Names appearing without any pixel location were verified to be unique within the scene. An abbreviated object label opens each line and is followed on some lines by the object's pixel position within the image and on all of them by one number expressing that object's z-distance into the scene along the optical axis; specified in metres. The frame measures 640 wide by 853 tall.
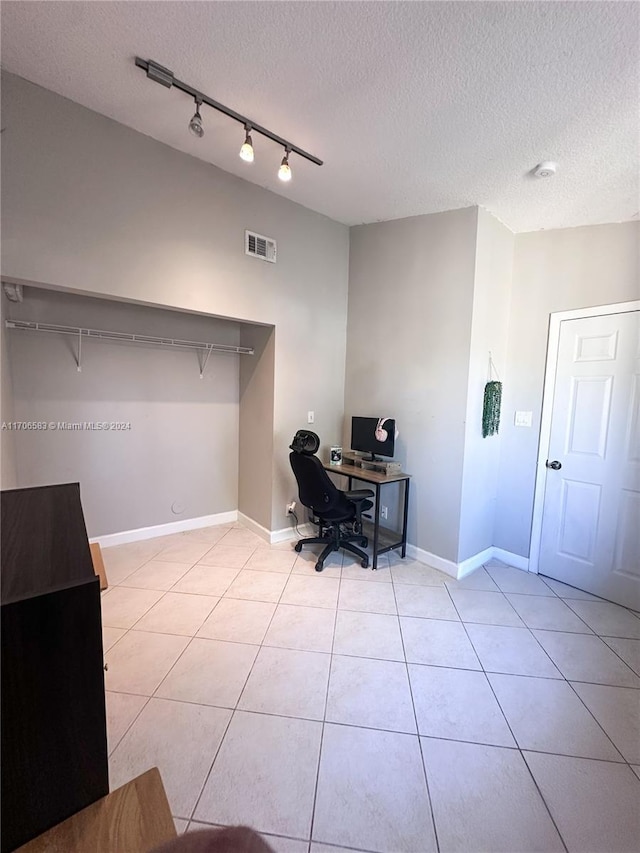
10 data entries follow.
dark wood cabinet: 0.59
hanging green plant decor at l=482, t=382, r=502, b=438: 2.81
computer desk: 2.84
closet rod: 2.47
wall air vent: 2.83
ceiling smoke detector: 2.13
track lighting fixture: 1.70
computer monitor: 3.06
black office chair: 2.78
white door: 2.47
